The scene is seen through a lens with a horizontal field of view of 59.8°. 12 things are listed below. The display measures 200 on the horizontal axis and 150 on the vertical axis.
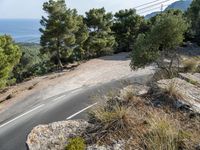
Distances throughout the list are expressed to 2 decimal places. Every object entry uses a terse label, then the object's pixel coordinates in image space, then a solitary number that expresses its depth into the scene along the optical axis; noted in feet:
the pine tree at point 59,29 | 54.67
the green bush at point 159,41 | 30.06
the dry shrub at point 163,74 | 22.36
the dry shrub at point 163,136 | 9.70
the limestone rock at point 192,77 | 18.03
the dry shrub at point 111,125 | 11.83
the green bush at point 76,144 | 11.52
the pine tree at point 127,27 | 65.15
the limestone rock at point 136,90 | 15.14
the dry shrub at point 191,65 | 26.86
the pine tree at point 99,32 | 61.73
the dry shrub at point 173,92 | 14.15
